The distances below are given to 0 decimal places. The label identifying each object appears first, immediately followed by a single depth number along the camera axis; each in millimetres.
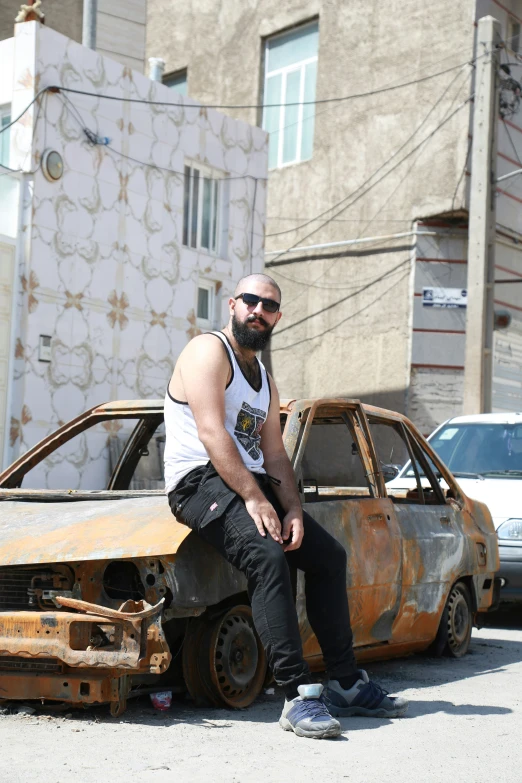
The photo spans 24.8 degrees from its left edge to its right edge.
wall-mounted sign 21188
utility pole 15703
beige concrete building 21281
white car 9078
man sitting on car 4871
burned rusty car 4867
